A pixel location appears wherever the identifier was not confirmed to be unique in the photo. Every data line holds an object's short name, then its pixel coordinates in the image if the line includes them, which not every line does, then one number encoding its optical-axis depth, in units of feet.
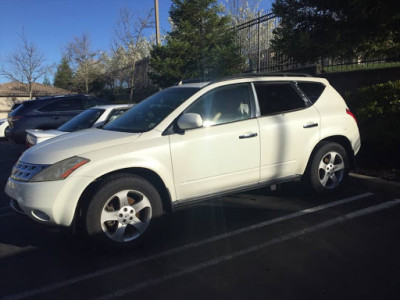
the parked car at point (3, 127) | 49.03
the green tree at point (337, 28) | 18.49
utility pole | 57.08
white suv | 11.25
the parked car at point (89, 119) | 22.27
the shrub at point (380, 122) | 19.49
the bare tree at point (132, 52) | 65.72
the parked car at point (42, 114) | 33.17
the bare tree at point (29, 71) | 108.00
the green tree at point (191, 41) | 44.86
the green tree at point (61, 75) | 150.80
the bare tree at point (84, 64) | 94.12
